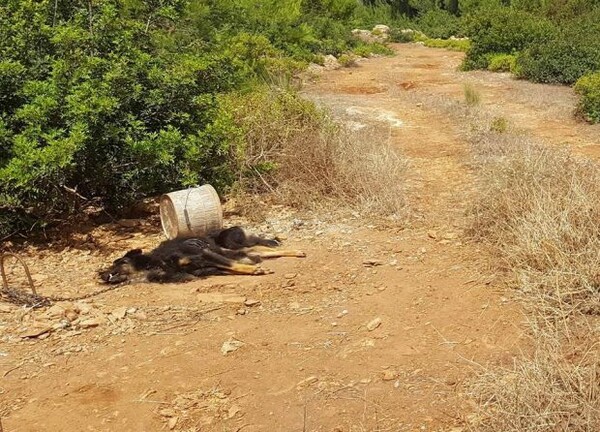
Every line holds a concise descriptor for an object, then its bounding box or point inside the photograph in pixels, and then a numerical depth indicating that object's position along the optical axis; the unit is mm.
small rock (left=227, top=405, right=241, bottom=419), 3572
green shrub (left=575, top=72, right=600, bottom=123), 10227
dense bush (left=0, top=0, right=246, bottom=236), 5574
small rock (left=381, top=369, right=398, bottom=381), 3791
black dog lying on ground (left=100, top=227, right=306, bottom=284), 5262
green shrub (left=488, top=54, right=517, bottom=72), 16016
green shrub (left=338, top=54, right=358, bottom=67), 18781
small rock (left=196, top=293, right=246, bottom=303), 4859
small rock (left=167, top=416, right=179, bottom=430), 3505
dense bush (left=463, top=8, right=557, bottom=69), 16625
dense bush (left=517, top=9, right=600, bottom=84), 13492
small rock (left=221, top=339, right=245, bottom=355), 4188
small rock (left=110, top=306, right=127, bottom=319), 4641
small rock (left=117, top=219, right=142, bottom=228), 6422
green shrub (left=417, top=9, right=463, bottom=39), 26641
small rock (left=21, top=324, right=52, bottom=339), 4410
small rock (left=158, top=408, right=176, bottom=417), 3594
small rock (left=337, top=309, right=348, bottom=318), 4583
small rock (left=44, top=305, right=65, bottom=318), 4625
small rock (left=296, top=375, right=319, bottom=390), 3785
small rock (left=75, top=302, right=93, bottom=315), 4684
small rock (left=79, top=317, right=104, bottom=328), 4535
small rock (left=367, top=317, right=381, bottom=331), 4371
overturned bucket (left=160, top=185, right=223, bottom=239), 5426
